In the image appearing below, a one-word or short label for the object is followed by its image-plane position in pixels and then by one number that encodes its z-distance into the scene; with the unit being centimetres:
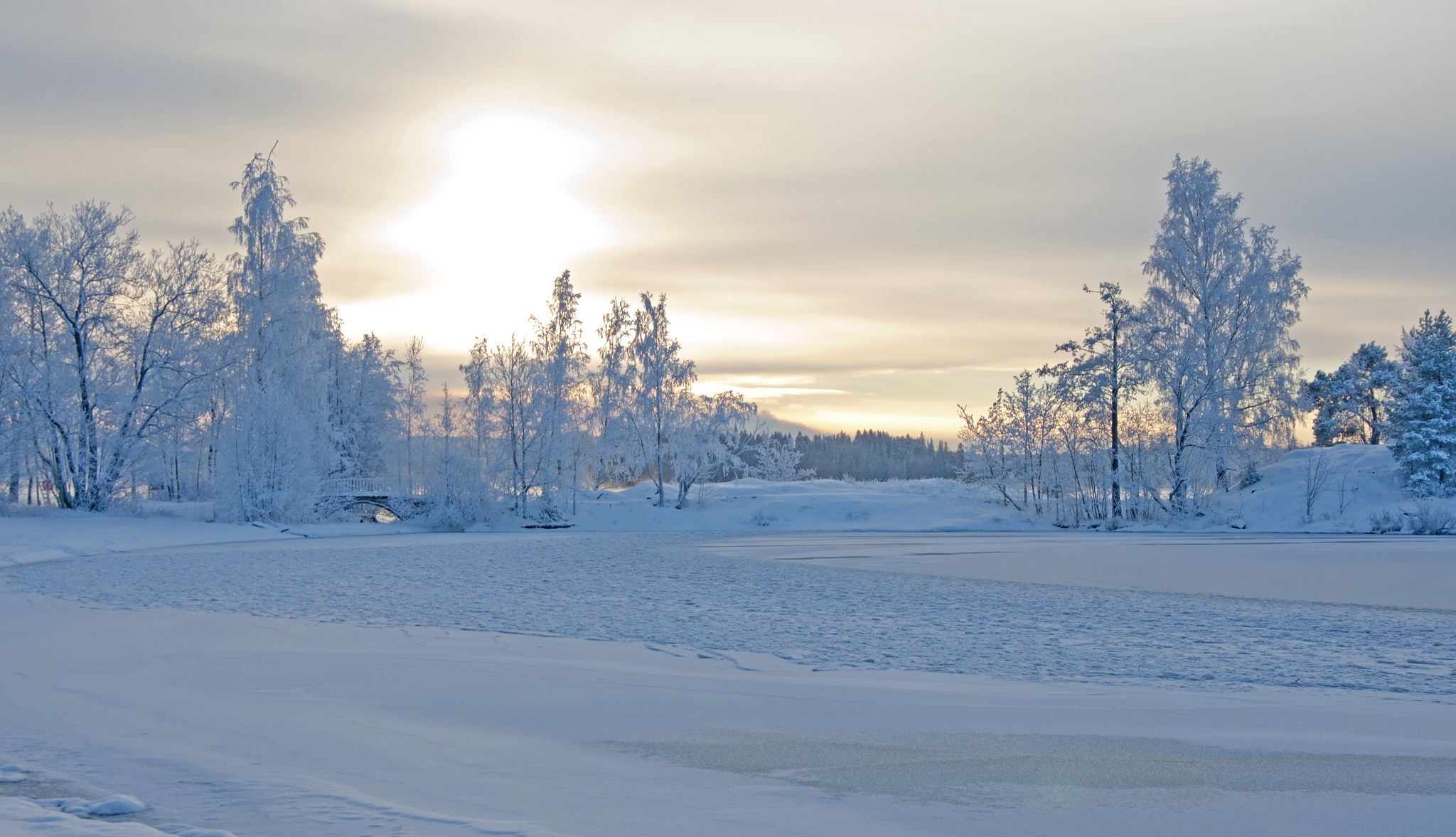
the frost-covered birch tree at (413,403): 5947
